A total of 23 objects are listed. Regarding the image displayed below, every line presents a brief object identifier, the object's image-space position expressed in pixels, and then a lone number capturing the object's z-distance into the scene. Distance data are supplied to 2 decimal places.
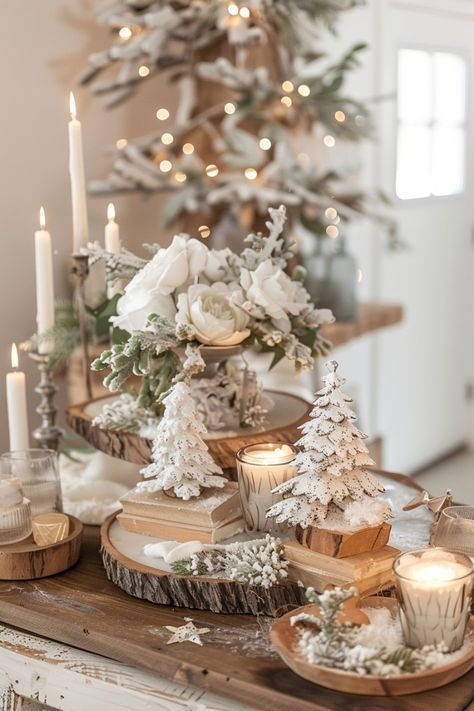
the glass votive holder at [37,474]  1.29
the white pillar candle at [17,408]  1.43
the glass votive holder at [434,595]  0.93
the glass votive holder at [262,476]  1.17
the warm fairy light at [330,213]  2.55
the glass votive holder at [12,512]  1.23
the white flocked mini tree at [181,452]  1.17
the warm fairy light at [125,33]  2.35
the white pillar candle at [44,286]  1.45
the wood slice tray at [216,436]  1.29
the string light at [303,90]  2.46
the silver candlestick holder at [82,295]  1.44
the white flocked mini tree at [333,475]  1.07
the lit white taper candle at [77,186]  1.46
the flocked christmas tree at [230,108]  2.30
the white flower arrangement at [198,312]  1.23
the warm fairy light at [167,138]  2.44
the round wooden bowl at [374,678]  0.91
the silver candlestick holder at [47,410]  1.52
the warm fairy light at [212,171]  1.34
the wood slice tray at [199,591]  1.10
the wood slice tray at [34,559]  1.21
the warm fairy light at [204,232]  1.32
